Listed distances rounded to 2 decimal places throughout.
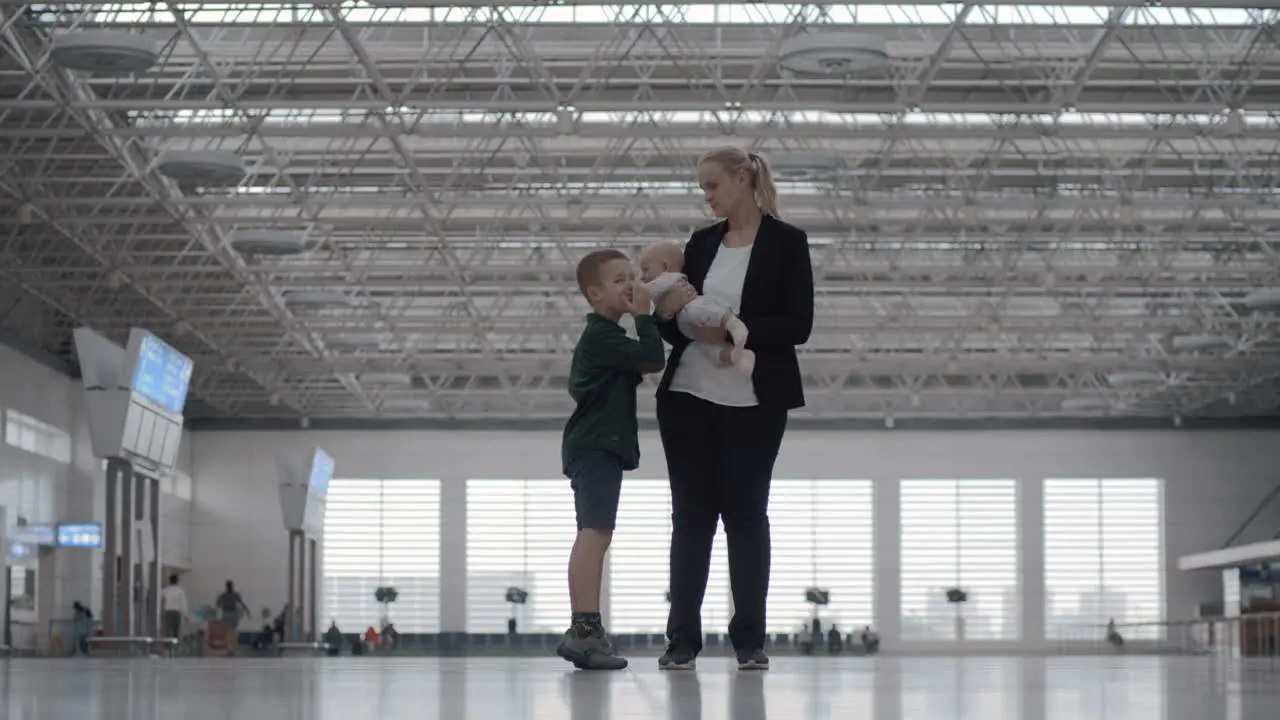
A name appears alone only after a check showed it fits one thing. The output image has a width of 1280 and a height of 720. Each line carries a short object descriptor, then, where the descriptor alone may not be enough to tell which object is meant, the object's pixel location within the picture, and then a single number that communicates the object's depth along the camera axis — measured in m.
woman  6.32
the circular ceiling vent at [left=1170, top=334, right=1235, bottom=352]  38.91
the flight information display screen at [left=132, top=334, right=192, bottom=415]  22.36
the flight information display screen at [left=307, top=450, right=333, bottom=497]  41.53
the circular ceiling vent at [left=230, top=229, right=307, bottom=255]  29.55
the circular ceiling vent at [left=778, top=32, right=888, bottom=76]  20.73
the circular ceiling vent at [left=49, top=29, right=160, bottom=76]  20.33
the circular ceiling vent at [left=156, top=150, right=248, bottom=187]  24.45
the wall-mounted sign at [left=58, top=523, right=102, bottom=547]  42.28
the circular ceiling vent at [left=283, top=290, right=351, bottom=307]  34.81
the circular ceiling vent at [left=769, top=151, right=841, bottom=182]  25.42
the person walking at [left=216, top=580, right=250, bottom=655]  43.25
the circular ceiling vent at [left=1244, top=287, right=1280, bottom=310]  34.50
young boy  6.41
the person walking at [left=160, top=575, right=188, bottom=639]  37.88
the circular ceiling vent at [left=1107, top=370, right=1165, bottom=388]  44.09
